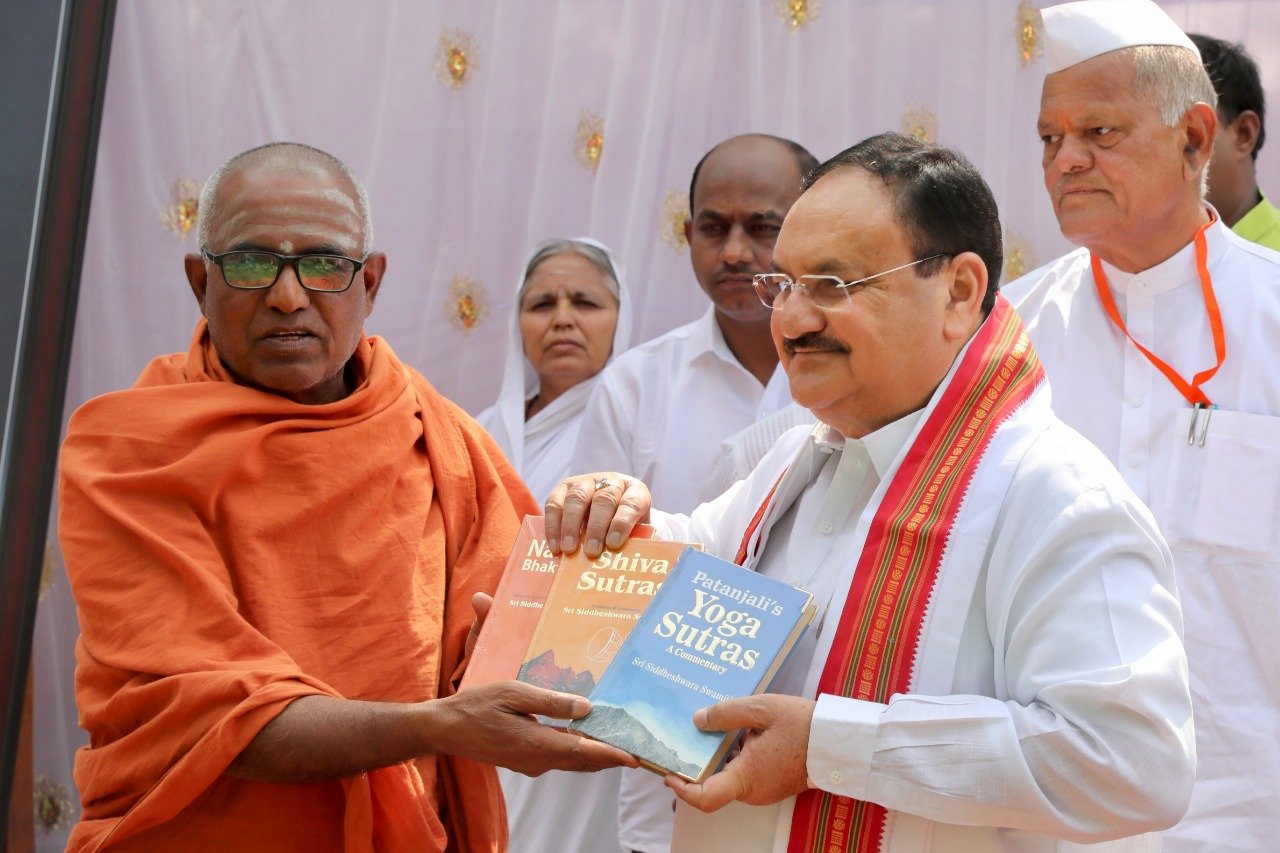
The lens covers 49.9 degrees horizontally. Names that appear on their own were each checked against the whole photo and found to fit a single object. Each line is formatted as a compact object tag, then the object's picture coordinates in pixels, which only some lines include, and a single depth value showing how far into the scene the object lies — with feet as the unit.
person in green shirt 12.75
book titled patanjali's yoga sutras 6.46
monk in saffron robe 7.63
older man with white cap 10.19
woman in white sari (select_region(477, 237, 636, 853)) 14.92
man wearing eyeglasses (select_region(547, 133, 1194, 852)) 6.05
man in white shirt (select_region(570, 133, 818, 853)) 13.35
